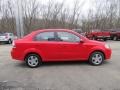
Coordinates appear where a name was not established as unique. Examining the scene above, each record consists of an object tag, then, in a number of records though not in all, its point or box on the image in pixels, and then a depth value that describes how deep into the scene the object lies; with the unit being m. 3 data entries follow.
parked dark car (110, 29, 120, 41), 11.52
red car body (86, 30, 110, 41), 11.25
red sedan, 3.67
